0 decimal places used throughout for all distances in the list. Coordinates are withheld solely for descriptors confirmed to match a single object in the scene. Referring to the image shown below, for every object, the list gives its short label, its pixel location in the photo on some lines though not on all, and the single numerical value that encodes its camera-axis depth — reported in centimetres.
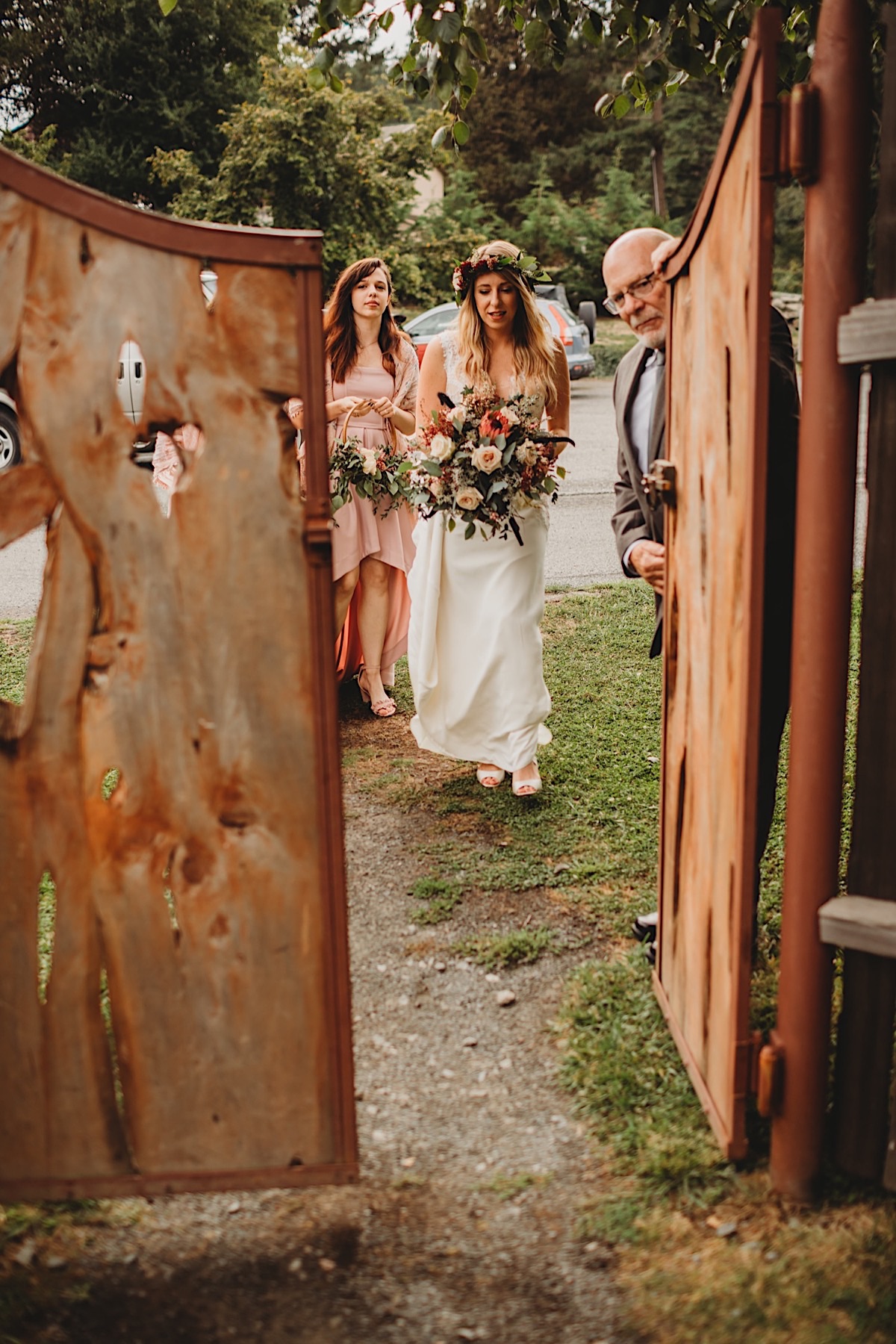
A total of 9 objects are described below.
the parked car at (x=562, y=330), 1833
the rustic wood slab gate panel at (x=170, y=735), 212
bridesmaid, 615
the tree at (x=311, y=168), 2184
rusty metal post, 224
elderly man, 304
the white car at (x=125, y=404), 1123
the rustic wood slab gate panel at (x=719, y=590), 229
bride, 508
